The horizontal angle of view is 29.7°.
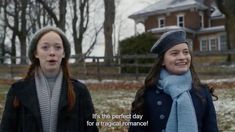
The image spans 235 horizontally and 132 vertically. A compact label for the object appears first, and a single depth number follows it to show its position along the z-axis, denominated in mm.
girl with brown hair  3340
